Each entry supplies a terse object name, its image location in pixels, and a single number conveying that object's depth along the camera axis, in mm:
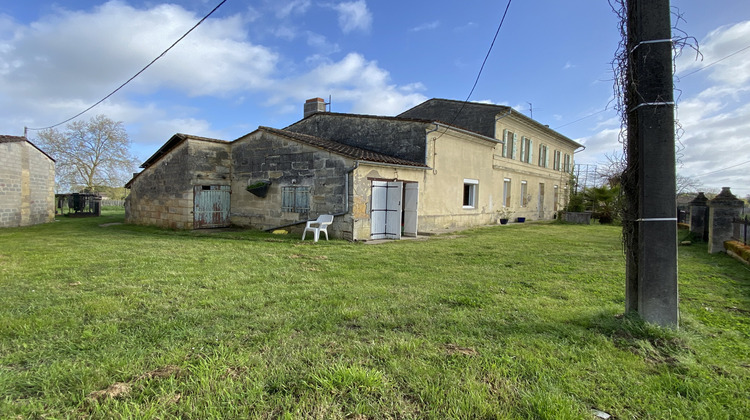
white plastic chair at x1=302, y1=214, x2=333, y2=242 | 9852
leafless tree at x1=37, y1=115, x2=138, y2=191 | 28000
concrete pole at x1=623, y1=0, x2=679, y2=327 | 3160
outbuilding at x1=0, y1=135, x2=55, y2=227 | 14086
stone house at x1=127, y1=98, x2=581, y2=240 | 10617
